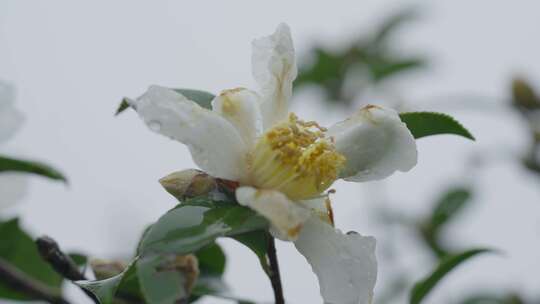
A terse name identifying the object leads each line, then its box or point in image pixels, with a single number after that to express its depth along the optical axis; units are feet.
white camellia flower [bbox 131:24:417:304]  1.25
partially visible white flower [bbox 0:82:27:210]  1.51
